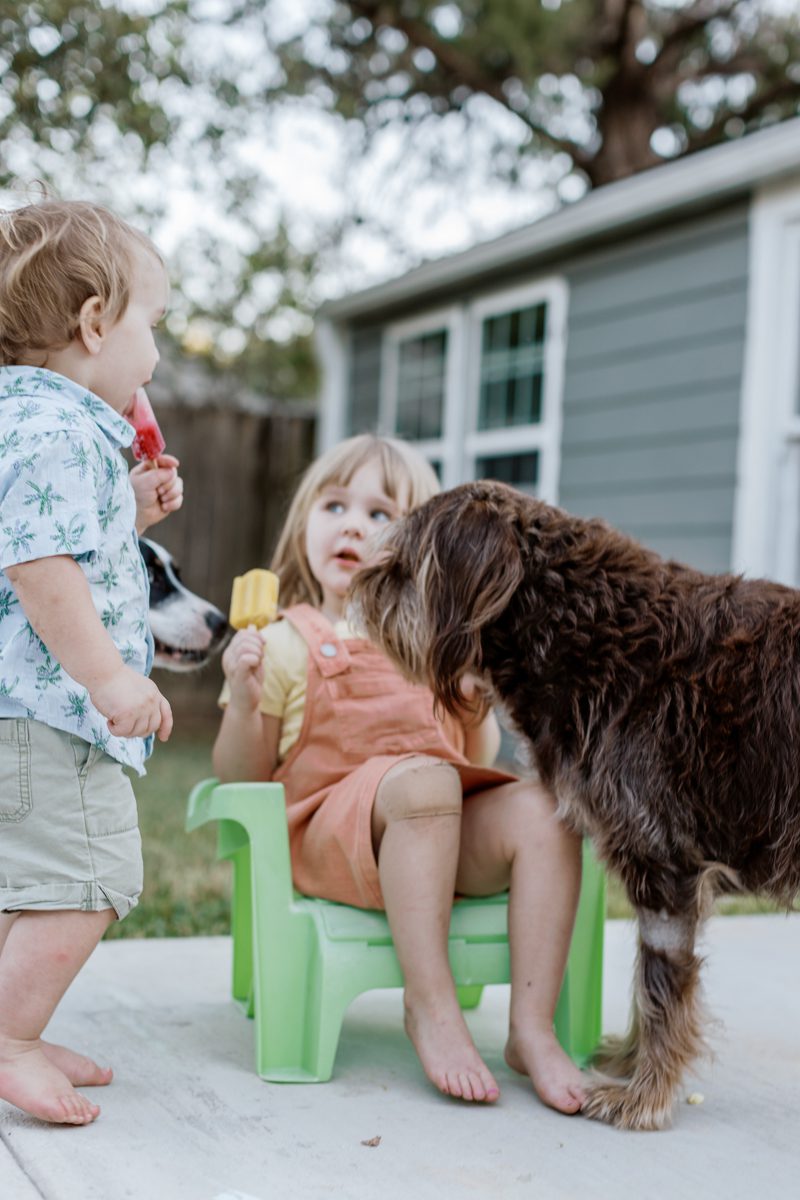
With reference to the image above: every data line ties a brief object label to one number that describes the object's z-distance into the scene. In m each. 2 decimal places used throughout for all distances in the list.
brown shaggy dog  2.38
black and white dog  3.81
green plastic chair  2.63
